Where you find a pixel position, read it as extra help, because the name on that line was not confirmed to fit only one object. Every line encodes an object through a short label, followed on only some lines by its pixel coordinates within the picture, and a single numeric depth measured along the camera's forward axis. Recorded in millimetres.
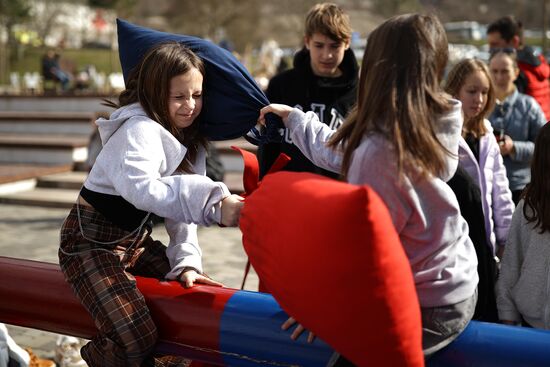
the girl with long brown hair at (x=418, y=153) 1573
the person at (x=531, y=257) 2033
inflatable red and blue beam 1692
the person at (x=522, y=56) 5105
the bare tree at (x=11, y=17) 31938
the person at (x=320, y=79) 3309
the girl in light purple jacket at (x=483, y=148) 2790
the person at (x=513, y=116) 3895
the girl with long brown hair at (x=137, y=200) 1948
